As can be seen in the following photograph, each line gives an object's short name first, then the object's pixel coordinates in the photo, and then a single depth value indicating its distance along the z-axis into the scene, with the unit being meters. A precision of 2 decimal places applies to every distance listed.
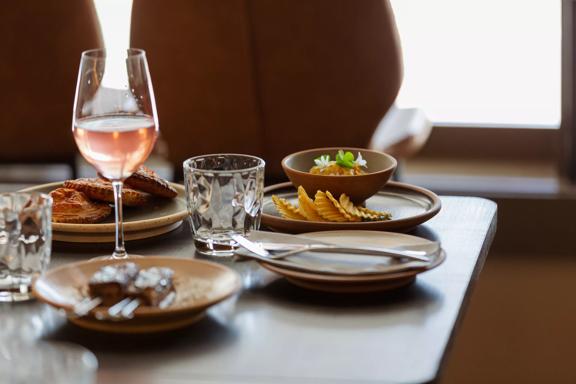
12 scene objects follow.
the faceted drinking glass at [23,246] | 1.45
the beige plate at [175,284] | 1.33
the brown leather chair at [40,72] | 2.55
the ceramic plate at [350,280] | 1.43
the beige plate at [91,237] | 1.61
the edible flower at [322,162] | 1.74
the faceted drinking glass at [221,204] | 1.59
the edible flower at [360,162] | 1.74
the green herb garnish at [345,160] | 1.73
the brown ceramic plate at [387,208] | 1.61
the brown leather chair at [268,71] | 2.46
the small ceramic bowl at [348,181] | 1.69
